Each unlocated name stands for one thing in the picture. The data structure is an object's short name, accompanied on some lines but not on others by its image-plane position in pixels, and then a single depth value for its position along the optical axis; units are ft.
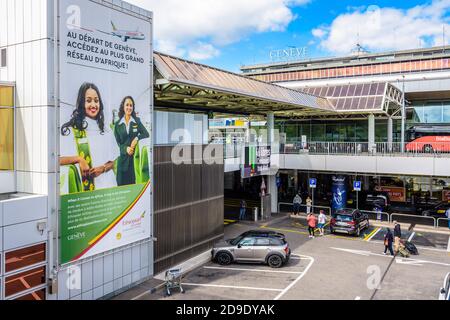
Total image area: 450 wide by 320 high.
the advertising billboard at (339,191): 88.53
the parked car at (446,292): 34.13
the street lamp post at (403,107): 89.35
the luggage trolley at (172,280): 42.29
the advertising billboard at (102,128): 36.19
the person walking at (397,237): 57.21
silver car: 51.47
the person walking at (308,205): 87.24
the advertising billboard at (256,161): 75.25
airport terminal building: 34.50
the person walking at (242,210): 81.82
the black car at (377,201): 92.63
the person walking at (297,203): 88.06
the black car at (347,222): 68.64
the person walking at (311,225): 67.11
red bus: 83.46
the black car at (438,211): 85.11
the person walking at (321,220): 68.97
